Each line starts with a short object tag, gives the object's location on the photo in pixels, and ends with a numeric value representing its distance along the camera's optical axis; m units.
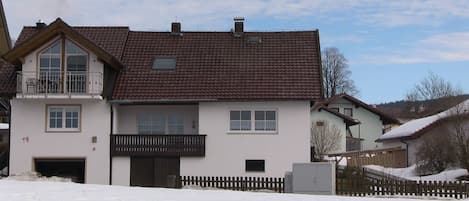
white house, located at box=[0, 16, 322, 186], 33.59
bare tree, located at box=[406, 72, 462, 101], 86.70
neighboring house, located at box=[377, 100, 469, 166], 38.66
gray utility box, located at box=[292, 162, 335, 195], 27.28
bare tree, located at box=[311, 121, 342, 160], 56.77
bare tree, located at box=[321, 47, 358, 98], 91.69
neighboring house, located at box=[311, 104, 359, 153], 64.62
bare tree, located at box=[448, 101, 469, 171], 35.12
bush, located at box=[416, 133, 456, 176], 37.97
